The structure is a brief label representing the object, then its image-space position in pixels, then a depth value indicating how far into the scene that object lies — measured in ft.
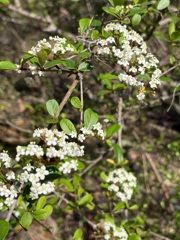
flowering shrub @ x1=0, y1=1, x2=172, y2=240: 1.39
